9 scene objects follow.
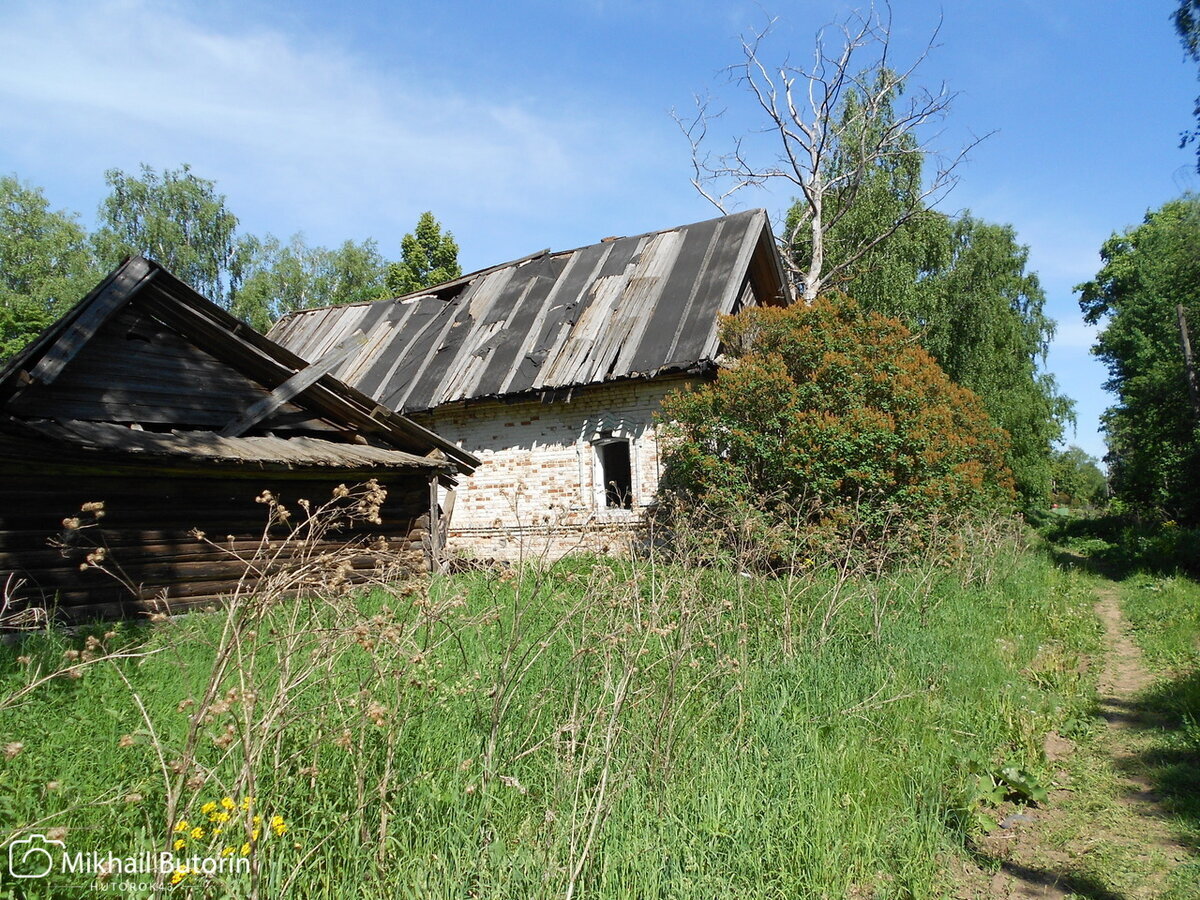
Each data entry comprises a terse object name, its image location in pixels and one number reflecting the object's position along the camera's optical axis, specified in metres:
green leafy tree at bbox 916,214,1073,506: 23.31
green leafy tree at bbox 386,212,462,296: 34.22
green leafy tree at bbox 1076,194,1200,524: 18.25
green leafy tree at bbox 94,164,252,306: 35.09
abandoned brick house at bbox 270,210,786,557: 13.82
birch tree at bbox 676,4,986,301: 21.58
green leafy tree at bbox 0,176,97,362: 33.66
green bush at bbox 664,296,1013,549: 10.46
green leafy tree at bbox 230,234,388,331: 38.97
